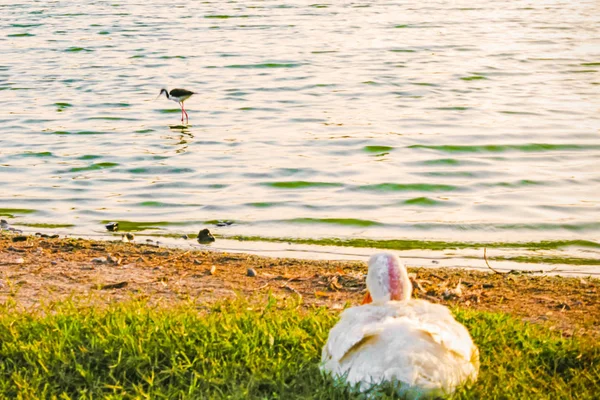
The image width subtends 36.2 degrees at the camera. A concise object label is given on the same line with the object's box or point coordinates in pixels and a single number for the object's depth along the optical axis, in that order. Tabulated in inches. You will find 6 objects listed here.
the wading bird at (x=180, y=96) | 564.4
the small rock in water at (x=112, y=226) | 368.5
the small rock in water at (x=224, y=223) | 372.8
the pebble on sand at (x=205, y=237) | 350.9
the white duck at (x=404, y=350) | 169.6
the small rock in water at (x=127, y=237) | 351.2
